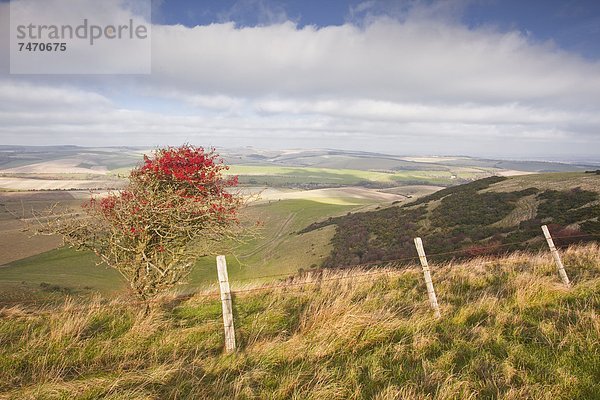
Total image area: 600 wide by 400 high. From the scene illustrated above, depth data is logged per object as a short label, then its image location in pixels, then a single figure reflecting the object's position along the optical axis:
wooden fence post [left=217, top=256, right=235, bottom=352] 6.00
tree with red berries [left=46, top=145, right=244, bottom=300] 7.90
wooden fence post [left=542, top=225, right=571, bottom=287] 8.75
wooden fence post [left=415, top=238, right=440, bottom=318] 7.34
